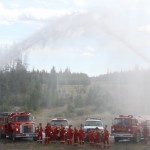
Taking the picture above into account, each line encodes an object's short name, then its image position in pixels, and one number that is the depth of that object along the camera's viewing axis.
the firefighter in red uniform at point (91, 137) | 31.83
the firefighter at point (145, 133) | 34.75
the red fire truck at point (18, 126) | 35.95
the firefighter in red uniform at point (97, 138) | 31.20
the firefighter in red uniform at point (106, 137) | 31.08
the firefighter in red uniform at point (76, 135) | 32.03
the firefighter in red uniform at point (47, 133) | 33.34
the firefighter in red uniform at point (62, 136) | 33.00
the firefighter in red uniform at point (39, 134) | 33.80
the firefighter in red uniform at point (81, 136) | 31.47
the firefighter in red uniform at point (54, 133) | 33.56
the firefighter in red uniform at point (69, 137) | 32.31
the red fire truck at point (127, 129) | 34.34
